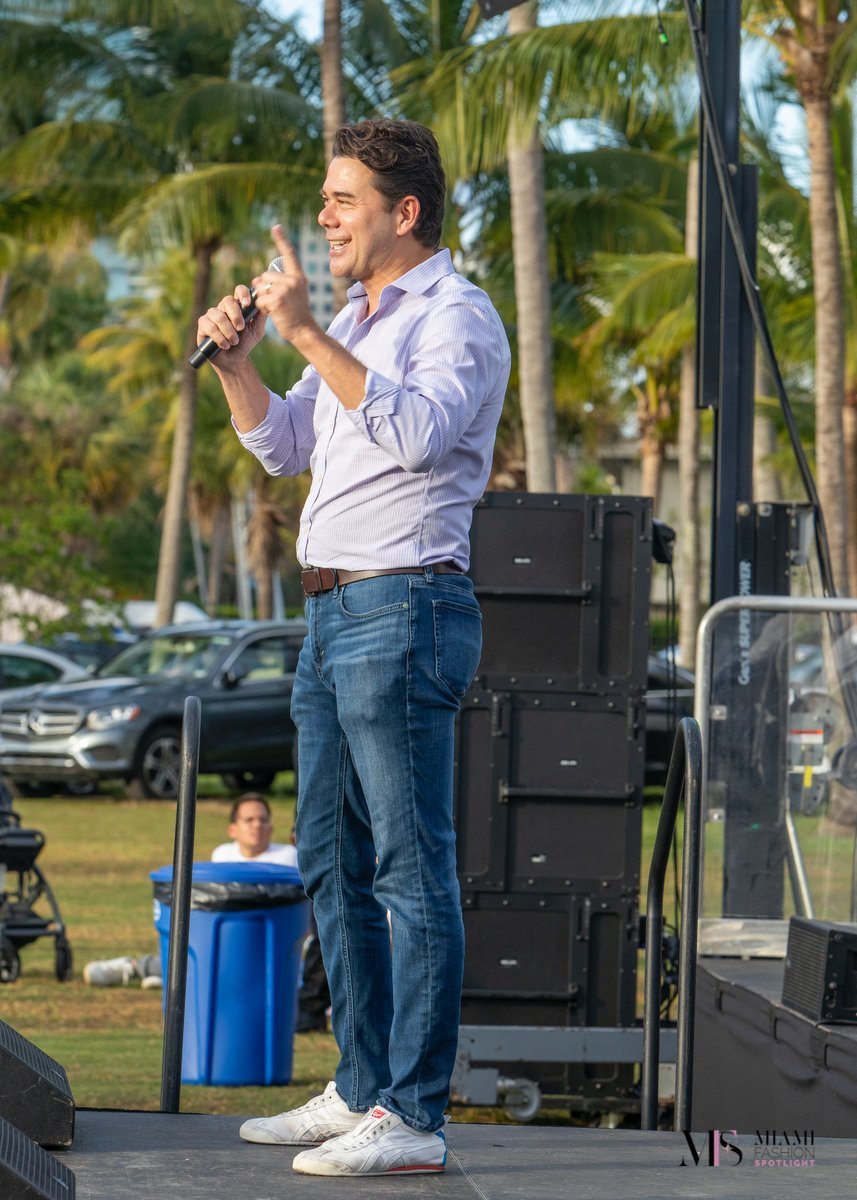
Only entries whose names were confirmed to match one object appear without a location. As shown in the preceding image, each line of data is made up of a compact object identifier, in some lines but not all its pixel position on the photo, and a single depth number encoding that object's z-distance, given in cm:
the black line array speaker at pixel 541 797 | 1272
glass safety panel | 1232
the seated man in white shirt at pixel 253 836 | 1652
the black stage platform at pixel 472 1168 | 636
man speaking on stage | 663
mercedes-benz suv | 3289
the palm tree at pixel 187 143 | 4637
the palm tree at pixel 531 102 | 2902
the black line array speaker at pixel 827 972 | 962
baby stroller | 1726
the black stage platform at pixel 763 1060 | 948
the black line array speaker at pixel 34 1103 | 680
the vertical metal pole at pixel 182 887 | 782
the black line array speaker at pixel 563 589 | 1268
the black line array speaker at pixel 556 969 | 1275
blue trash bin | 1362
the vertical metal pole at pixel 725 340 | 1347
